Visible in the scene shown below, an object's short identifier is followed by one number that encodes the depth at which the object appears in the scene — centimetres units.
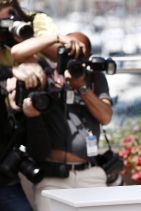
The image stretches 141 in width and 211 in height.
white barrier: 460
